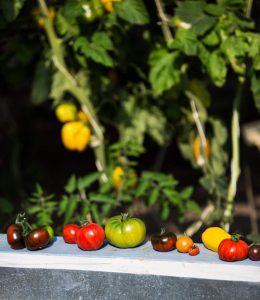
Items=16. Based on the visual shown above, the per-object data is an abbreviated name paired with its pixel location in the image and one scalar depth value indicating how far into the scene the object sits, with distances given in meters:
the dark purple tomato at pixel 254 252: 1.95
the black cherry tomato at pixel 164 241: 2.08
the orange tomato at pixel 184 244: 2.05
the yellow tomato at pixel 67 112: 3.26
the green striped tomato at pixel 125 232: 2.12
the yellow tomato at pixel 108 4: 2.92
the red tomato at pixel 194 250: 2.04
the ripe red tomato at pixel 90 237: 2.10
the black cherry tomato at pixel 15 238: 2.15
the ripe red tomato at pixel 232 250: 1.94
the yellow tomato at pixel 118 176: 3.20
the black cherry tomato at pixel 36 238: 2.11
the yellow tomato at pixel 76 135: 3.23
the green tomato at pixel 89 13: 2.91
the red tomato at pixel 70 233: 2.21
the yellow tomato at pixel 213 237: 2.08
